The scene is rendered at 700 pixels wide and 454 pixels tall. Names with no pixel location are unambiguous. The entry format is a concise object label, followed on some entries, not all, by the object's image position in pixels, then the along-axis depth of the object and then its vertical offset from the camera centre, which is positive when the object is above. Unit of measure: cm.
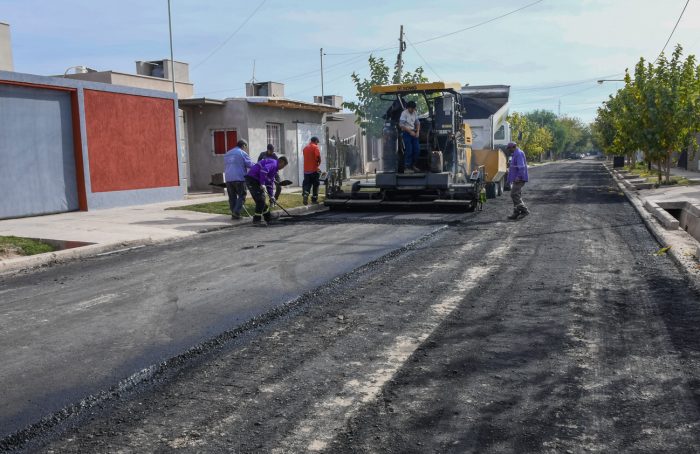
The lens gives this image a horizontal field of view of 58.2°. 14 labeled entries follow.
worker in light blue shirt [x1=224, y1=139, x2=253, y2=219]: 1432 +4
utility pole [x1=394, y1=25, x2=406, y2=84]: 3000 +534
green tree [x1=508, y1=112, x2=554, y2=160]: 6712 +387
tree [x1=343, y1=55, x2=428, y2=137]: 2737 +408
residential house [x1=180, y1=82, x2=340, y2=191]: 2383 +185
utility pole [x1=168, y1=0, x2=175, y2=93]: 3147 +739
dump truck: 1967 +136
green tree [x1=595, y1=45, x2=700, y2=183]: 2272 +194
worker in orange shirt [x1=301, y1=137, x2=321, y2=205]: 1777 +6
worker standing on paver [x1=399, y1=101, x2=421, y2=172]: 1552 +86
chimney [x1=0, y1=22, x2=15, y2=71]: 2562 +549
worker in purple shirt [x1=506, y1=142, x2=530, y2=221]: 1359 -25
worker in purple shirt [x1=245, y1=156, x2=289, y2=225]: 1427 -15
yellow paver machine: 1544 +12
